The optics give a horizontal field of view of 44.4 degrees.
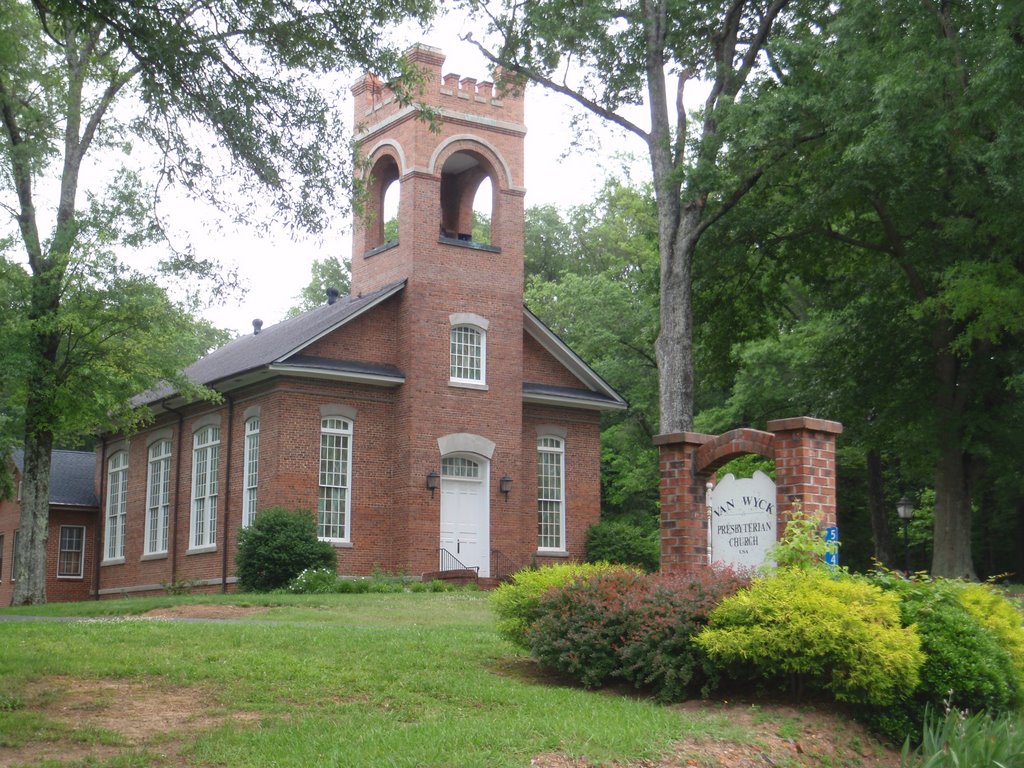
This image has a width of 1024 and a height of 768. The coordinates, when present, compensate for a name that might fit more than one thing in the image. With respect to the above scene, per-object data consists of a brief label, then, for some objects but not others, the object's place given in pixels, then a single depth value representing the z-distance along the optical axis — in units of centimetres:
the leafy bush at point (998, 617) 1057
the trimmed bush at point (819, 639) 945
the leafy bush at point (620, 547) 3066
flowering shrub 2462
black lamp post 3234
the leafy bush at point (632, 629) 1034
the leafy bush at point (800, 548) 1066
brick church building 2789
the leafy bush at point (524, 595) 1183
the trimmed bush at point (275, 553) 2581
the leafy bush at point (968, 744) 850
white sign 1186
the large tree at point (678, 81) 2256
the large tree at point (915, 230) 2052
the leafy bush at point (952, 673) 982
